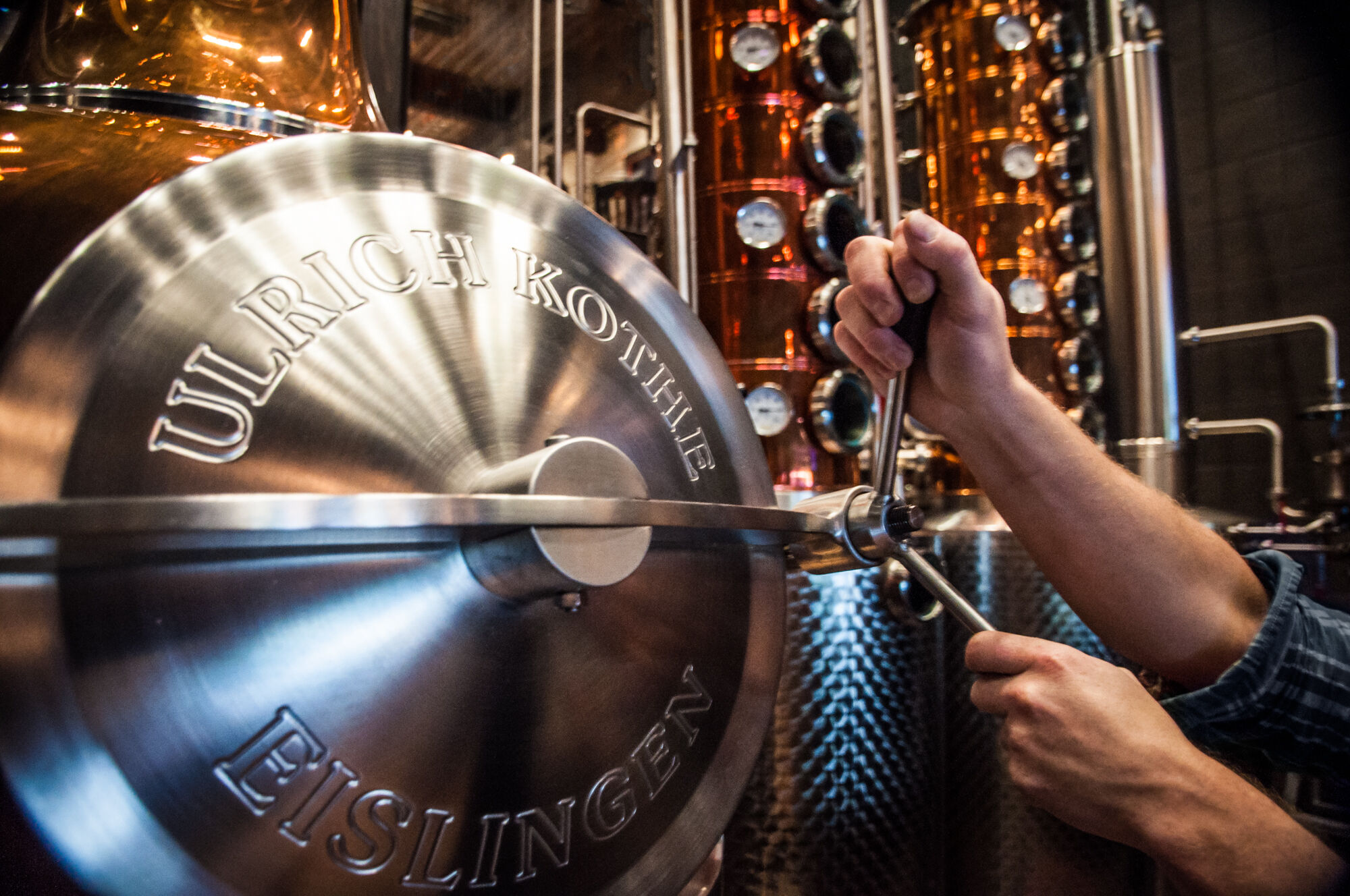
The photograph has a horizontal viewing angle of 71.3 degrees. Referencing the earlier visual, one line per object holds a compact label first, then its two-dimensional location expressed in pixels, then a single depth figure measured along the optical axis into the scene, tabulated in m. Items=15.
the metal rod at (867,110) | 2.10
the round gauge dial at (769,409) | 1.94
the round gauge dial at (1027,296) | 2.94
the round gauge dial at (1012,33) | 3.03
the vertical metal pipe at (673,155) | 1.42
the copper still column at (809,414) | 1.74
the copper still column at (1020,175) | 2.95
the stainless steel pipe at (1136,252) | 2.89
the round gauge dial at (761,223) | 2.04
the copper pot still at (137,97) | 0.53
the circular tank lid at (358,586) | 0.41
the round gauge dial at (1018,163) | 2.99
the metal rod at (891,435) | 0.76
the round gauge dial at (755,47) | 2.11
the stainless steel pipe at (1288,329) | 3.24
